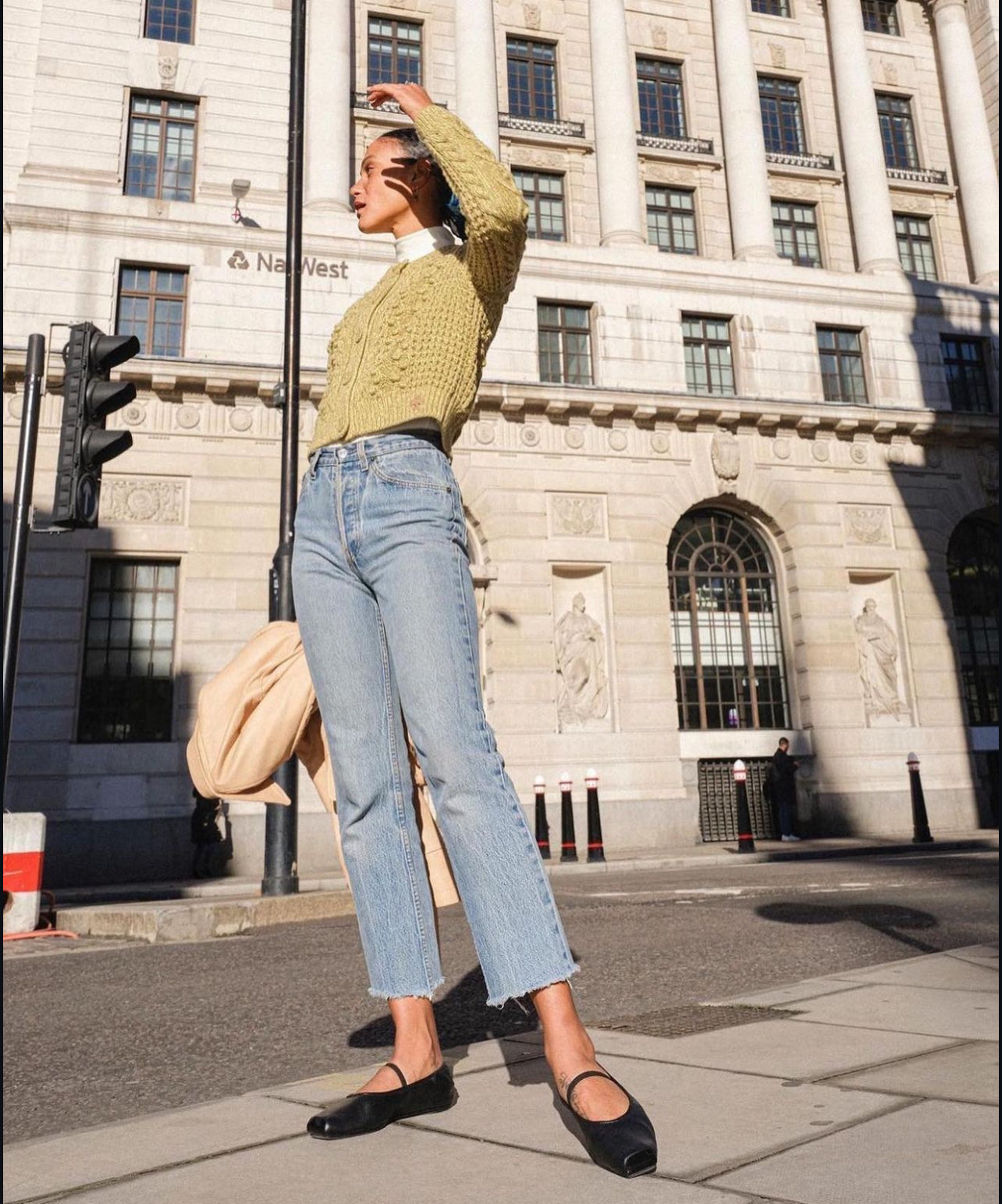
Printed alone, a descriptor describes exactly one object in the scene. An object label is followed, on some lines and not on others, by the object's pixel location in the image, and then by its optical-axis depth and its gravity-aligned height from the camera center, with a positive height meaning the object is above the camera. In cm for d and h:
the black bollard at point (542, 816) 1523 -7
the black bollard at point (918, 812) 1569 -21
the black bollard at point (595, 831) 1447 -30
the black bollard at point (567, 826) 1516 -24
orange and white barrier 728 -29
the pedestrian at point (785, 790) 1837 +25
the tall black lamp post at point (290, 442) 930 +389
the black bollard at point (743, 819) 1530 -21
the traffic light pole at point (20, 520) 577 +176
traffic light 562 +228
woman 205 +44
